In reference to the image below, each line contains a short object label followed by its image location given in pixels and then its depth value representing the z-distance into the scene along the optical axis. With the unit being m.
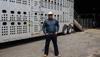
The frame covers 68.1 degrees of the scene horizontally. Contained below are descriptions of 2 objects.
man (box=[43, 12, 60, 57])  3.21
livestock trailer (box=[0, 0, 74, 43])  3.85
